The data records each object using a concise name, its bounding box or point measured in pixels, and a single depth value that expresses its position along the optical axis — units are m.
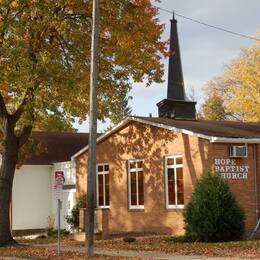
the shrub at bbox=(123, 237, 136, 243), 23.81
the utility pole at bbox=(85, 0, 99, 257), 18.41
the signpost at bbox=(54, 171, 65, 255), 19.50
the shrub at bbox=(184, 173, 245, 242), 22.02
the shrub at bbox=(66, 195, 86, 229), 30.88
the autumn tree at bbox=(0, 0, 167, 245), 21.59
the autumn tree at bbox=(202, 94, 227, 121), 59.09
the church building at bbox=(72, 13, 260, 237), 24.19
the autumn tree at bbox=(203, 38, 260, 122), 43.28
